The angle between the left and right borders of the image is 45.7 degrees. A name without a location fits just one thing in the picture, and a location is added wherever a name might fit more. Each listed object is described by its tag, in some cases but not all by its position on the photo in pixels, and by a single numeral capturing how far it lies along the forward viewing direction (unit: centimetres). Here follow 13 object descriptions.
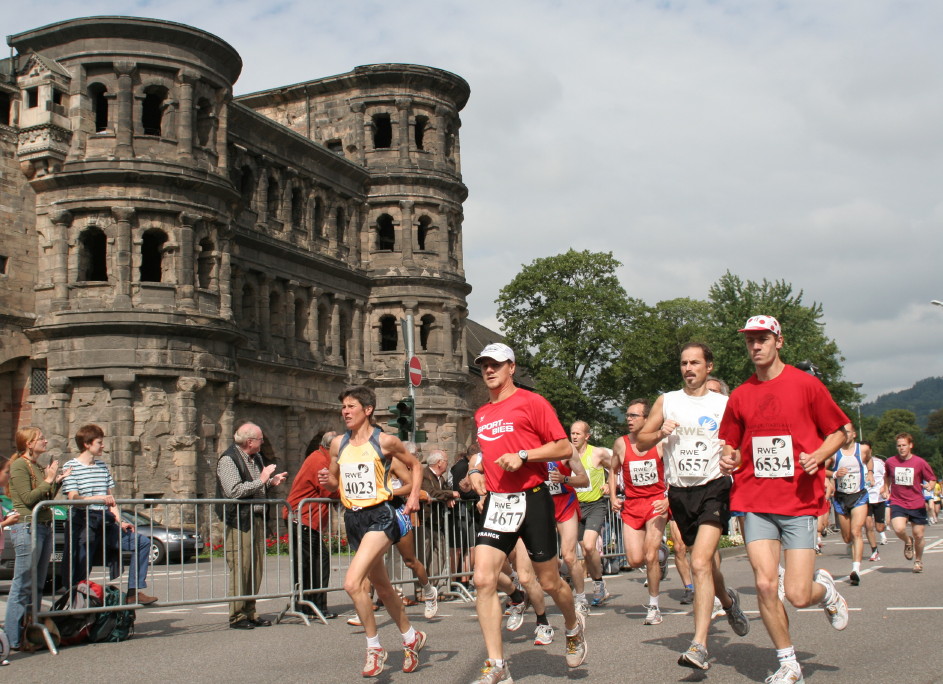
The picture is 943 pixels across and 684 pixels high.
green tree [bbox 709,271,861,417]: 5000
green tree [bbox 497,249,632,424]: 5006
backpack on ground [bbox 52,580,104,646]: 936
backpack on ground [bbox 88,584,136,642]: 953
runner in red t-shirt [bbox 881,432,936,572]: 1511
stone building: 2731
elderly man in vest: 1080
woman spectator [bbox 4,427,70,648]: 905
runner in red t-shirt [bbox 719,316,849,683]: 639
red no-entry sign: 1844
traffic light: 1723
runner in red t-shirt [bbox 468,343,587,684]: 689
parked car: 1489
